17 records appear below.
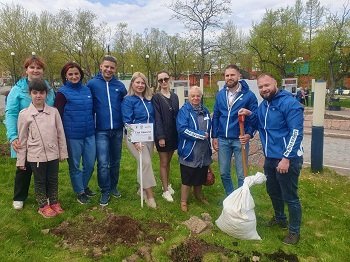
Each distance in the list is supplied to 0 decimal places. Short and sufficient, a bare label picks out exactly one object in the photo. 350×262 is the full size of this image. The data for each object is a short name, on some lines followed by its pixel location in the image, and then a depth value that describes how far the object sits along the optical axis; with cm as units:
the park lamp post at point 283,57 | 2874
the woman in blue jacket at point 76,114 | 438
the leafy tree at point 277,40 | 2995
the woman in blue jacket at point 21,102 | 421
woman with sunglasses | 477
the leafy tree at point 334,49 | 2280
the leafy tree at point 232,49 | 3617
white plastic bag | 387
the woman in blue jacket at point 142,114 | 459
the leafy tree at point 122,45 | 4194
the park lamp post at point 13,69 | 2877
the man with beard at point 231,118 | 438
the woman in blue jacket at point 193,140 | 454
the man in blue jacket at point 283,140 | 366
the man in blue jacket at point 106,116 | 457
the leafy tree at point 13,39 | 3047
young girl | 411
